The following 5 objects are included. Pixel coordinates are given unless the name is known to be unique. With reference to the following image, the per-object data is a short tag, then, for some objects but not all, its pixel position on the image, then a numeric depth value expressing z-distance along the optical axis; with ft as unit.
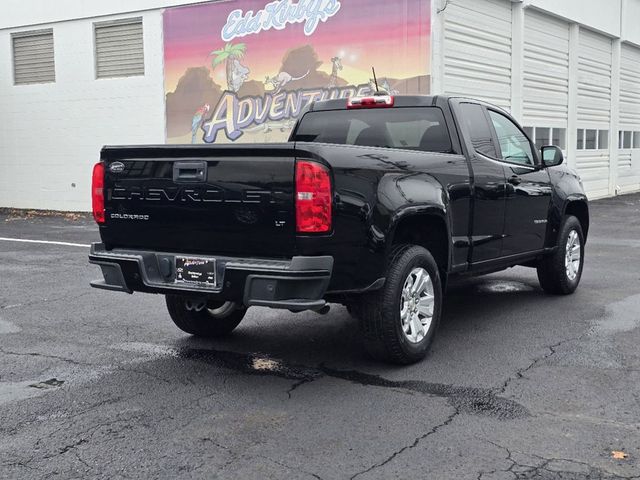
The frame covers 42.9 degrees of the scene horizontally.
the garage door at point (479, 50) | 53.98
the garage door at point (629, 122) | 85.92
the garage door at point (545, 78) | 65.16
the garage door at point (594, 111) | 75.56
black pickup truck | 16.24
